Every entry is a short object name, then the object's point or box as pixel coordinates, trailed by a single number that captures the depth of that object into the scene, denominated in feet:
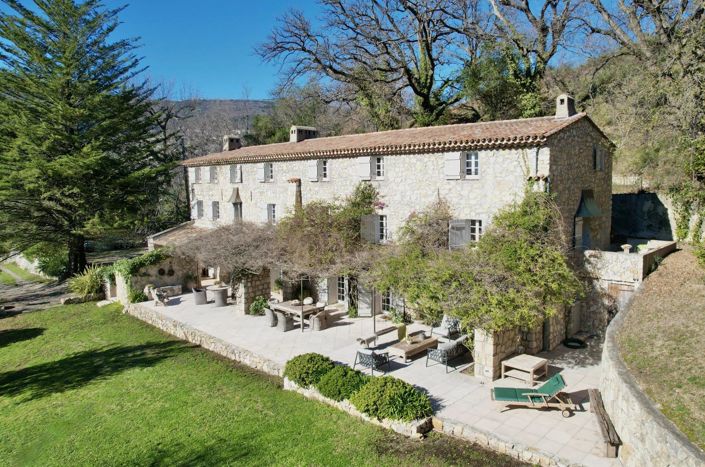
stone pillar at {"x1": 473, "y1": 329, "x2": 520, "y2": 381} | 45.88
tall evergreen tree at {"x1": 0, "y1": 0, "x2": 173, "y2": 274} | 96.78
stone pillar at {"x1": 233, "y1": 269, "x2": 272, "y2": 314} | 71.36
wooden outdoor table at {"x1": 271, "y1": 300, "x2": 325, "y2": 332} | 63.67
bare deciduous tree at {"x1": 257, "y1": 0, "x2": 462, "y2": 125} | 109.50
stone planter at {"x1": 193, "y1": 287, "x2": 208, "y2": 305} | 78.89
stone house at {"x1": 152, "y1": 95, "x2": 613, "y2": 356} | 54.24
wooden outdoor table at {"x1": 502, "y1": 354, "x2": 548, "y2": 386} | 43.57
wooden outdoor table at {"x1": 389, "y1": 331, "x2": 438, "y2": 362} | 50.78
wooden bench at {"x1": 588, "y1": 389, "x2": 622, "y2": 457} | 31.71
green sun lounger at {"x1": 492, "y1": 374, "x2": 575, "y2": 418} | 38.55
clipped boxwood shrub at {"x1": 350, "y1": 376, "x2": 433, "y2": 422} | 38.42
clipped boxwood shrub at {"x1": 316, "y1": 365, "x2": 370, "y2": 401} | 42.50
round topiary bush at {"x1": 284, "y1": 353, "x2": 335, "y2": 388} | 45.91
